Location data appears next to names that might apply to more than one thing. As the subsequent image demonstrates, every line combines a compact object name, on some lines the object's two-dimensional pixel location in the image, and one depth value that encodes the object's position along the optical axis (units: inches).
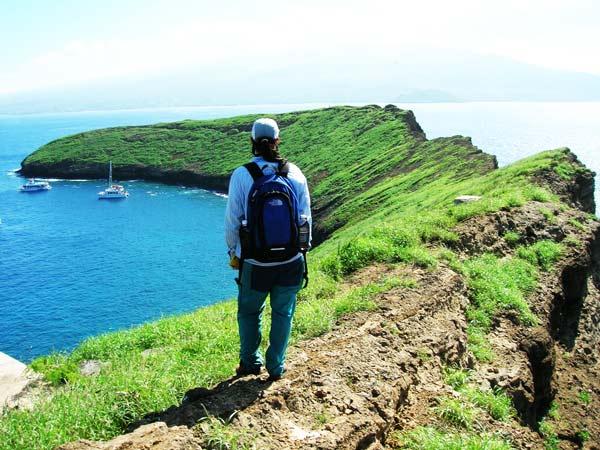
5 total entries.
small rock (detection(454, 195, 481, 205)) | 829.2
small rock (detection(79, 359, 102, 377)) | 406.5
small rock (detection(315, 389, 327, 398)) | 268.1
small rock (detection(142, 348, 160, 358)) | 407.0
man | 259.6
